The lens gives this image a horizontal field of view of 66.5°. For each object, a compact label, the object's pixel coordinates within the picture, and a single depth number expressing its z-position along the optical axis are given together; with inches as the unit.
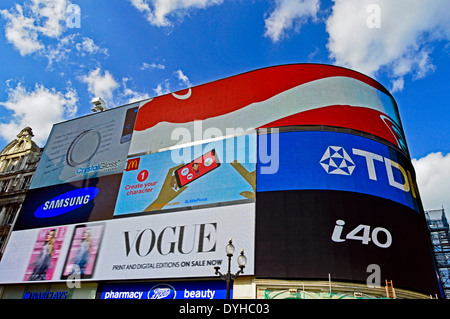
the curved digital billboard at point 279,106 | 1045.8
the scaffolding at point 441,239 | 1715.1
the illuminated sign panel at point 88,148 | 1267.2
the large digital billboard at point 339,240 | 811.4
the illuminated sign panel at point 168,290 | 864.3
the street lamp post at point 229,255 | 551.5
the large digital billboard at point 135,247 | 892.0
